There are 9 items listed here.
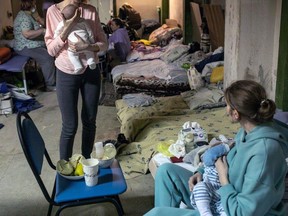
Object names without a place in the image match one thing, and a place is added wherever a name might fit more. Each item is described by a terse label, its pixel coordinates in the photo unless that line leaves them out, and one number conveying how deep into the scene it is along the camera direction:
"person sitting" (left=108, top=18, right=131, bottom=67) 5.77
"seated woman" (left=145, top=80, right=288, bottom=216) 1.36
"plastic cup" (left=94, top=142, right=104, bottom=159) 2.21
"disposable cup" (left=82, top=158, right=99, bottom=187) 1.96
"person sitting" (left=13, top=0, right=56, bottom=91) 5.16
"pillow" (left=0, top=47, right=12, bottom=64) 5.00
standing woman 2.50
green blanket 3.04
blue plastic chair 1.91
